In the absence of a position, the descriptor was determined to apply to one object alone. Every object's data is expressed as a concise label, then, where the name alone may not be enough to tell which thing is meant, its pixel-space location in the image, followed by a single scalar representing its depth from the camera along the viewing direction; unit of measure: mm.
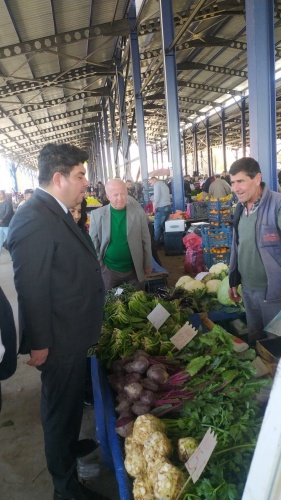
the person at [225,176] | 14022
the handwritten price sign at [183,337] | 2215
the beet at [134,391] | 1808
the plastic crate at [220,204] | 7383
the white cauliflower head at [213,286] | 3816
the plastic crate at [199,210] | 9508
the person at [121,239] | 3463
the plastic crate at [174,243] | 8867
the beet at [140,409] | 1726
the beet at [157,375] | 1882
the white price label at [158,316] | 2453
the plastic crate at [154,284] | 4328
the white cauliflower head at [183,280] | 4081
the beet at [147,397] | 1761
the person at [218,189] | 11086
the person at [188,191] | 12602
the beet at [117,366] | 2129
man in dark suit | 1831
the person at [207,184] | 12617
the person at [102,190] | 11739
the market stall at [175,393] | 1371
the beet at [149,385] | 1845
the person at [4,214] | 10531
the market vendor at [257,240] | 2480
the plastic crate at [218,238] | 6383
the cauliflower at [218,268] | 4225
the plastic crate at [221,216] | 7414
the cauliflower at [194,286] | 3841
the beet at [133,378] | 1913
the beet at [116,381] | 2002
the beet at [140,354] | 2105
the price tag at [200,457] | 1137
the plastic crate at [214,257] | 6418
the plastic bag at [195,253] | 6602
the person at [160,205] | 9562
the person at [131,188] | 11836
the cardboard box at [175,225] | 8508
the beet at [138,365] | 1977
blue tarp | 1505
